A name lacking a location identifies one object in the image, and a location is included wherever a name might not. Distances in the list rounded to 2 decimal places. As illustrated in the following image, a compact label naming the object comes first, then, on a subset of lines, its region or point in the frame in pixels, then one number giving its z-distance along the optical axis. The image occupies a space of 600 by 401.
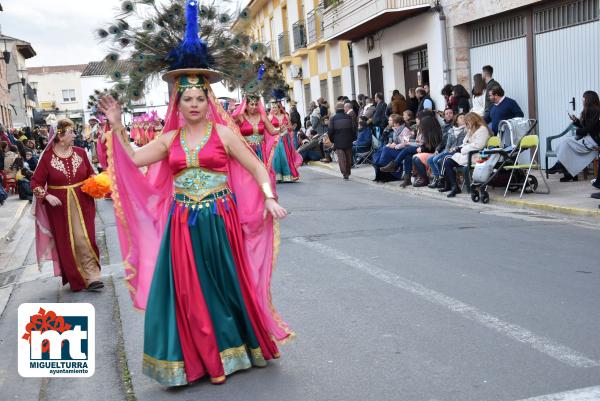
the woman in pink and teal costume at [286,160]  18.25
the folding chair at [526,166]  12.28
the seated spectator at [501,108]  14.30
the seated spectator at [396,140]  16.56
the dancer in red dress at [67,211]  7.93
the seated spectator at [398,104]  19.61
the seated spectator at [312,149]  24.77
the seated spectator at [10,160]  19.70
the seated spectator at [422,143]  15.33
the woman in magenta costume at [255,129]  14.43
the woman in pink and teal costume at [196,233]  4.79
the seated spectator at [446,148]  14.13
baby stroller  12.51
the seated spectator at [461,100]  16.58
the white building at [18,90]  54.46
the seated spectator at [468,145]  13.09
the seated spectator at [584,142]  12.66
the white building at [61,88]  89.69
